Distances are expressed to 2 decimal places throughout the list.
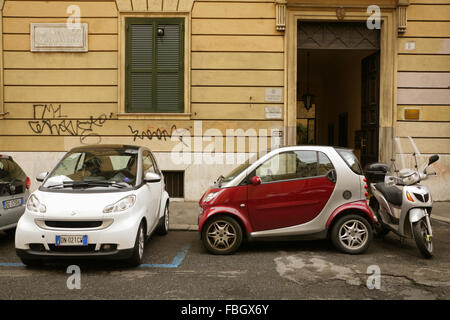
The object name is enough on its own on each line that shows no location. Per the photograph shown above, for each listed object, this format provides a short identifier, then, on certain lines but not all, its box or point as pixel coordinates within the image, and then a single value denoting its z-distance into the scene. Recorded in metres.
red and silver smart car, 5.82
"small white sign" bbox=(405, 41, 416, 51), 10.67
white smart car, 4.91
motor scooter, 5.57
